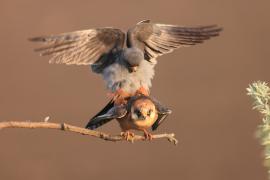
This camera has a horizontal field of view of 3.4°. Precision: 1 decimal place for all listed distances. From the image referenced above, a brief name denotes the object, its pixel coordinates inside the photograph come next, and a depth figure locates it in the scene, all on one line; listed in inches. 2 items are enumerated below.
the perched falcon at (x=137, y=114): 529.5
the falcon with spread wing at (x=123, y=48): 535.3
